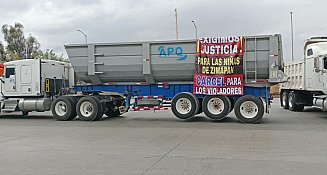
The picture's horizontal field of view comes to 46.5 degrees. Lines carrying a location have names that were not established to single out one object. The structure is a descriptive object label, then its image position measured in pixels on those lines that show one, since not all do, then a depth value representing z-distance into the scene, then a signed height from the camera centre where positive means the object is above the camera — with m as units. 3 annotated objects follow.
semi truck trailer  15.15 +0.29
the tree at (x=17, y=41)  74.69 +8.98
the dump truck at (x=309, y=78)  16.58 +0.33
